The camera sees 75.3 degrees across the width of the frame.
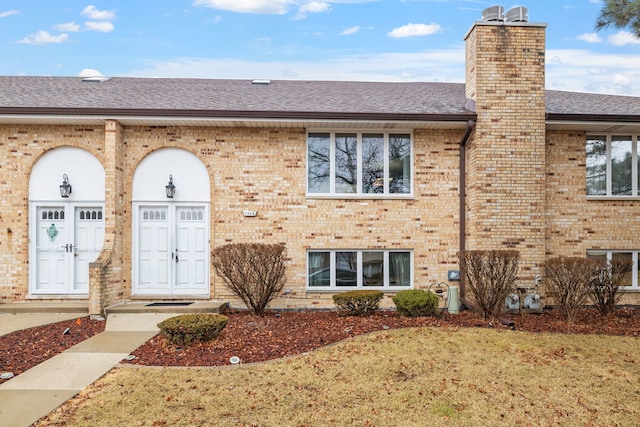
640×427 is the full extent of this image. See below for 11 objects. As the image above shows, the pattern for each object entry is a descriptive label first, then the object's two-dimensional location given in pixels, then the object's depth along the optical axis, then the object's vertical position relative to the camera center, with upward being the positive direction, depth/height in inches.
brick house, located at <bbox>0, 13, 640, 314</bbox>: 357.4 +24.2
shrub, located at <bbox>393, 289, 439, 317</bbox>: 318.7 -67.9
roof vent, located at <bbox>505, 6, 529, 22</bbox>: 368.5 +179.7
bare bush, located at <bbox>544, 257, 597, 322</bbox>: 303.3 -48.3
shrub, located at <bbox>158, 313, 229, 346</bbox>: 243.9 -67.7
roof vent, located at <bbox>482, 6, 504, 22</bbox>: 371.9 +181.6
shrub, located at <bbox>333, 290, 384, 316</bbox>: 324.5 -68.6
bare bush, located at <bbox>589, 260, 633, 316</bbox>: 322.7 -54.9
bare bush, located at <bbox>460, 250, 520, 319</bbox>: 312.2 -46.3
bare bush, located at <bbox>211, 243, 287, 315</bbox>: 325.1 -42.9
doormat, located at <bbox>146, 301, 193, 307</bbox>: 351.6 -76.9
